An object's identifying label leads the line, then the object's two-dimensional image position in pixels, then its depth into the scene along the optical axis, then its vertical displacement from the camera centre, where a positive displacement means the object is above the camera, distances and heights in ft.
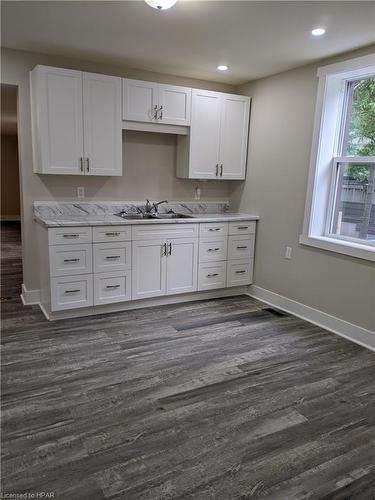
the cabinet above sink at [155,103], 12.20 +2.36
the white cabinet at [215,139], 13.51 +1.39
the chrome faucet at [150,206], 14.07 -1.16
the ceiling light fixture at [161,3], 7.21 +3.23
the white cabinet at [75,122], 11.15 +1.49
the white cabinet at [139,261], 11.28 -2.80
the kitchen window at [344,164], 10.73 +0.56
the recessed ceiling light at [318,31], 8.91 +3.52
